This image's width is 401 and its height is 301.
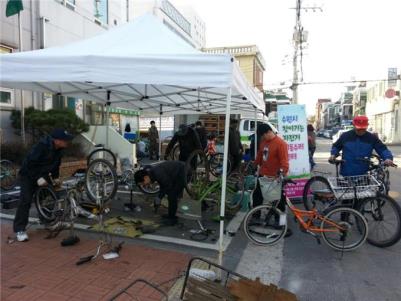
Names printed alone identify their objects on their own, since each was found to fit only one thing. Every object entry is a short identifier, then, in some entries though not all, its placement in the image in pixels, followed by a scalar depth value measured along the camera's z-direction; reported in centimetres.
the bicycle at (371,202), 538
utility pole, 2586
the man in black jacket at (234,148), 950
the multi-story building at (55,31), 1035
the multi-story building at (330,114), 8524
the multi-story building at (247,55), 3497
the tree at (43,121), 1009
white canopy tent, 428
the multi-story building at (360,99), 5697
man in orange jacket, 597
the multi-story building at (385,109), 3459
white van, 1709
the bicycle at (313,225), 526
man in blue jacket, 583
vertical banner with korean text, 810
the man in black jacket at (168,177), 562
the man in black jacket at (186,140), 809
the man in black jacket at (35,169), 525
